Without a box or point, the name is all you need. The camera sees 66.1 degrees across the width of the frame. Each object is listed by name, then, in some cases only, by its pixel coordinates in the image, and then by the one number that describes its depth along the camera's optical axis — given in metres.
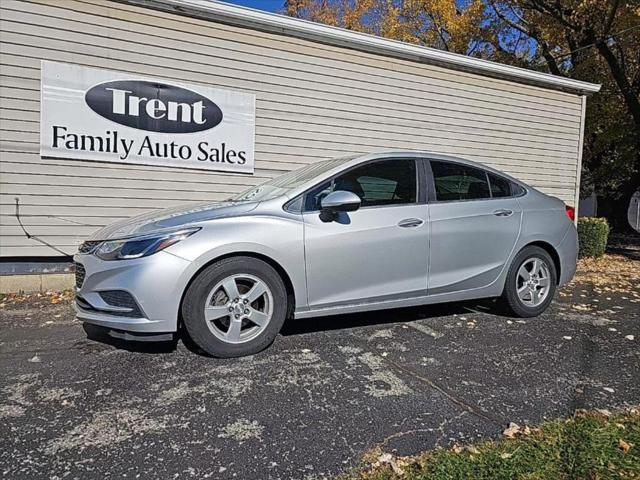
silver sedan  3.38
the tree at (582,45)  12.83
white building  5.59
